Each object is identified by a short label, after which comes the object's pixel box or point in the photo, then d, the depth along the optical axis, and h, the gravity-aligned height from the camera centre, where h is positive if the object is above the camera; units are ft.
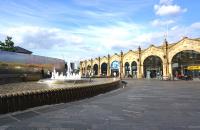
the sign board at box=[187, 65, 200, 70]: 105.91 +1.68
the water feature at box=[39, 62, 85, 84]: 49.84 -3.49
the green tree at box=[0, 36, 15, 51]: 107.56 +18.75
